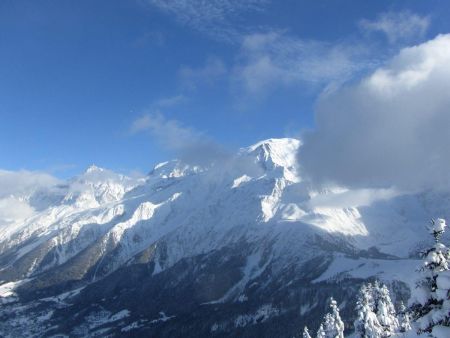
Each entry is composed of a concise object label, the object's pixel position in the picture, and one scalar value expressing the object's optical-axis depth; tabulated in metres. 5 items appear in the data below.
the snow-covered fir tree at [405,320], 99.91
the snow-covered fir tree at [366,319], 71.50
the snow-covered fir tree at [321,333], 94.06
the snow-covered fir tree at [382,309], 73.56
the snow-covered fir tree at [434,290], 34.25
